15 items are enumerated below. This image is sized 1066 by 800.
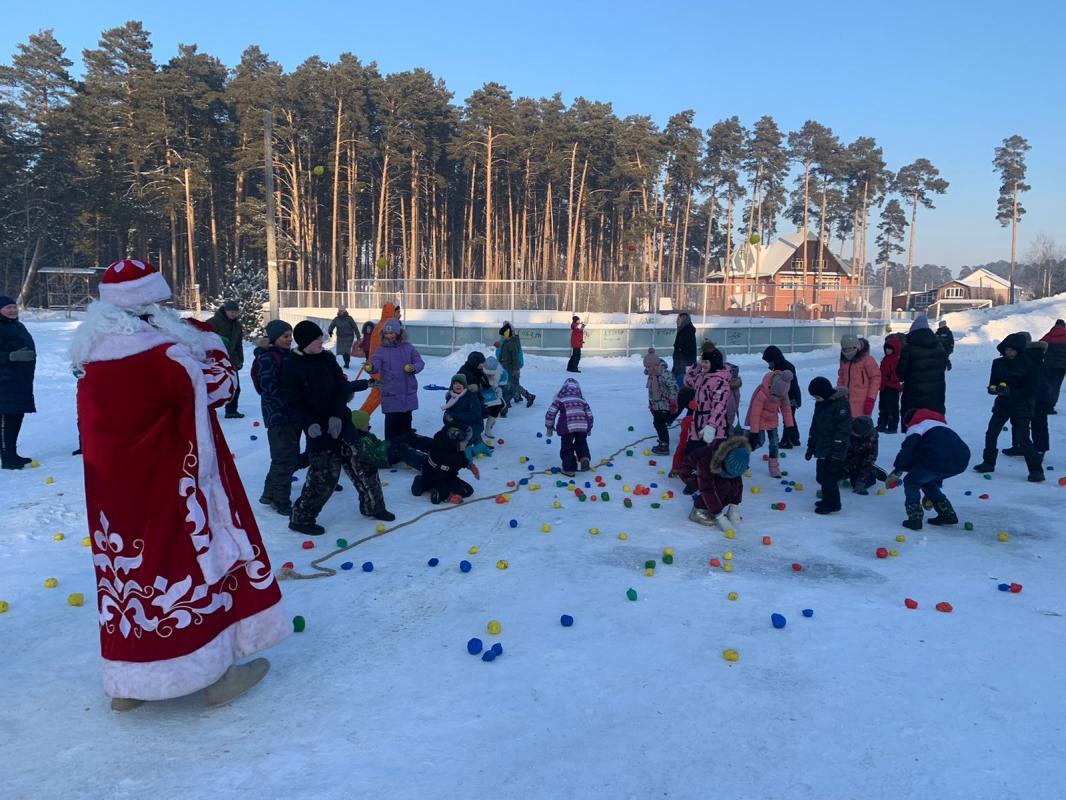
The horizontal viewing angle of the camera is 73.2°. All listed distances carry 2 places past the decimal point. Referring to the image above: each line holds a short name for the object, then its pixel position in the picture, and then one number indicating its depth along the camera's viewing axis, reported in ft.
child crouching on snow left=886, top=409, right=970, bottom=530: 21.83
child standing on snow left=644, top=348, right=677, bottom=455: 32.37
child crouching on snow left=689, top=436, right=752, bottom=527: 22.07
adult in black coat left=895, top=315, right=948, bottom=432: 29.40
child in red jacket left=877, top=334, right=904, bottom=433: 33.55
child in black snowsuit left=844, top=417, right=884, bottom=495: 27.20
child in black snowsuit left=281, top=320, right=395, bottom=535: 19.74
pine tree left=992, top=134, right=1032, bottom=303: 214.07
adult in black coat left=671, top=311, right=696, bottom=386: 42.65
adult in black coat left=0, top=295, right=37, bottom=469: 25.38
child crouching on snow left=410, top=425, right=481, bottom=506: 25.27
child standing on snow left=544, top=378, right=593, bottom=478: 29.43
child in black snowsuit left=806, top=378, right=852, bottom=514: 23.91
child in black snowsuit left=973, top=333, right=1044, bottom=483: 27.84
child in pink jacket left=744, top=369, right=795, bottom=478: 30.07
